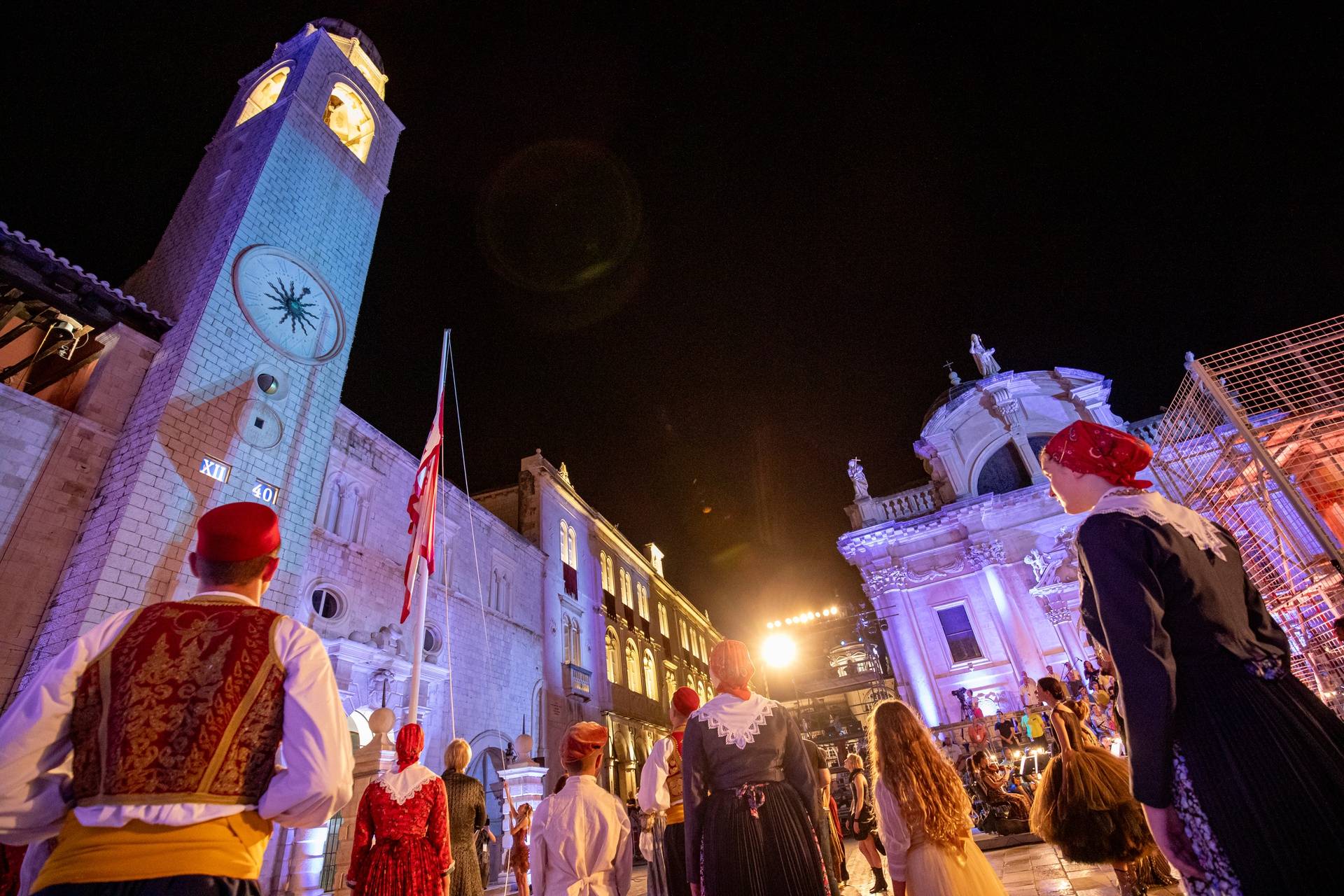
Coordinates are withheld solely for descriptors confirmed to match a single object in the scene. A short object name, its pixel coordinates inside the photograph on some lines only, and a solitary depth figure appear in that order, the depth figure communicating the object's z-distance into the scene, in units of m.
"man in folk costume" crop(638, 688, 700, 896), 4.42
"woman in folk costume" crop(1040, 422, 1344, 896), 1.47
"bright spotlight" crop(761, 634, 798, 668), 30.84
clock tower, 8.19
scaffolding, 6.56
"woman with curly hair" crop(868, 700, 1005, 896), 3.03
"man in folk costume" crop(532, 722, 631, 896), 3.58
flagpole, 7.15
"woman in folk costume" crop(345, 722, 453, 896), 4.19
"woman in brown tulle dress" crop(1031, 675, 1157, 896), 3.79
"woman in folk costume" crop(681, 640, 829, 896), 2.87
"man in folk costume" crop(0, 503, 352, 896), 1.46
